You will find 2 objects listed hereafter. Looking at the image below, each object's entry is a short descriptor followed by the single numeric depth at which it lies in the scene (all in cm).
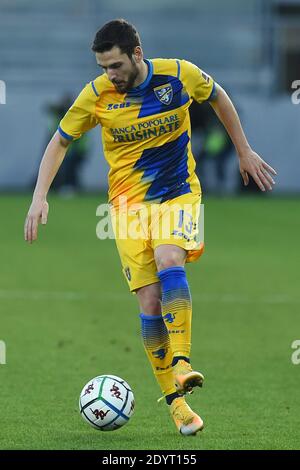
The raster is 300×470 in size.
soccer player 1287
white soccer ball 1249
